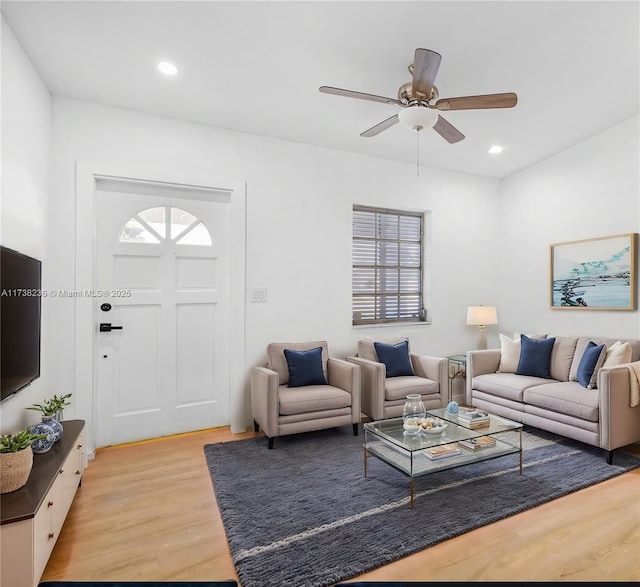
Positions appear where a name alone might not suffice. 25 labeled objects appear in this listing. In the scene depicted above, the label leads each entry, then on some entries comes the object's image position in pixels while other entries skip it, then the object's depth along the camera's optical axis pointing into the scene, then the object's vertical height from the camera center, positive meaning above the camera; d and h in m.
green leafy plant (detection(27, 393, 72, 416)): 2.41 -0.72
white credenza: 1.55 -0.97
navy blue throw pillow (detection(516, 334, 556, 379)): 3.86 -0.63
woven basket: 1.71 -0.78
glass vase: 2.65 -0.78
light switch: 3.74 +0.00
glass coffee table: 2.36 -0.99
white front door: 3.31 -0.19
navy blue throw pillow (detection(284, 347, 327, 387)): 3.54 -0.67
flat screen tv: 2.01 -0.15
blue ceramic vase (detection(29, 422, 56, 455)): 2.12 -0.80
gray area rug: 1.89 -1.25
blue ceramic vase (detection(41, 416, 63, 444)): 2.26 -0.77
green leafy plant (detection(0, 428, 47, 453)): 1.75 -0.68
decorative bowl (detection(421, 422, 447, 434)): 2.58 -0.89
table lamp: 4.68 -0.28
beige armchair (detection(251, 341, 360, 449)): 3.18 -0.84
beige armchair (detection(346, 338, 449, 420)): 3.62 -0.85
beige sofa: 2.93 -0.85
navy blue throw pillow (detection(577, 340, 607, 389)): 3.32 -0.60
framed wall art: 3.80 +0.23
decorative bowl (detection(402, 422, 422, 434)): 2.59 -0.88
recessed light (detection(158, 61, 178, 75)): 2.74 +1.59
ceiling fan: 2.36 +1.24
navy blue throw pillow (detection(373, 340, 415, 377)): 3.98 -0.66
